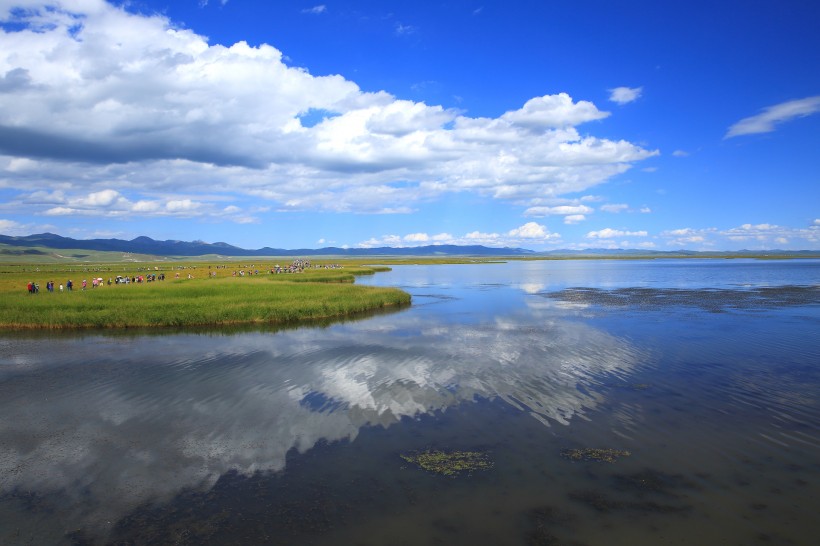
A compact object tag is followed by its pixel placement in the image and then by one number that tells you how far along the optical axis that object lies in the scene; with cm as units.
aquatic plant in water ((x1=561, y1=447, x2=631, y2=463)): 1229
